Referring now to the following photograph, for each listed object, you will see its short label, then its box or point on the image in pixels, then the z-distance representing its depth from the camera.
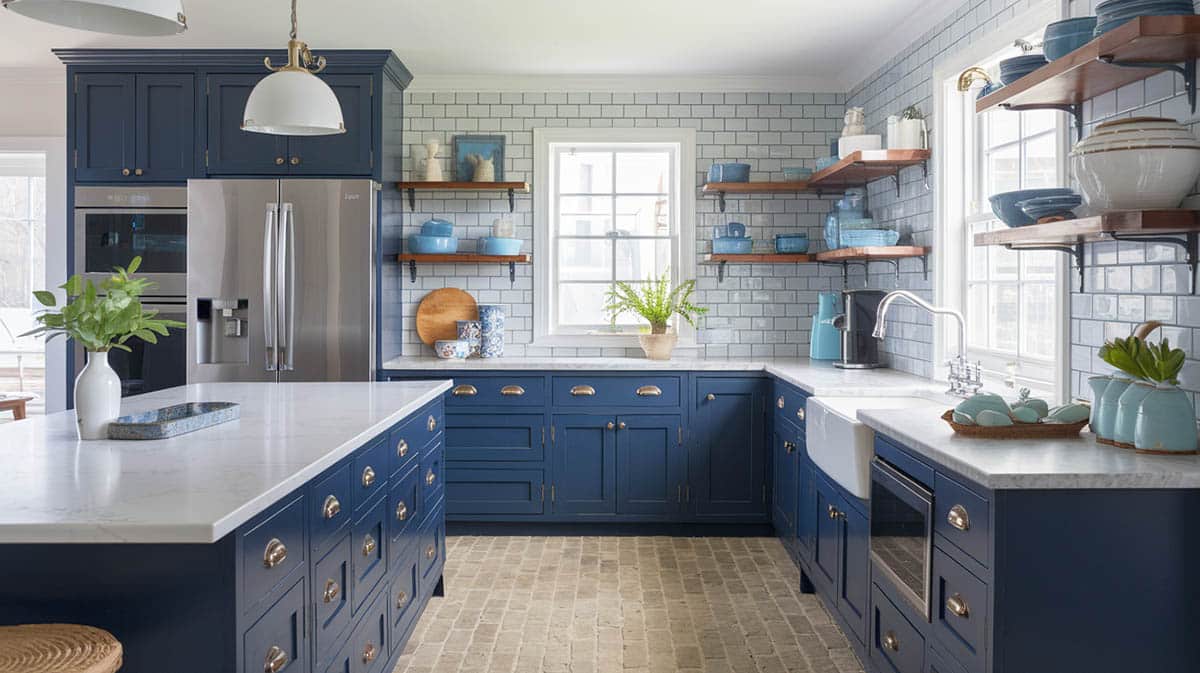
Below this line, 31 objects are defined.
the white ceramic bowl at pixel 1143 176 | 2.23
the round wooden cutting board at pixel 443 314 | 5.53
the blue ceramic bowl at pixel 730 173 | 5.29
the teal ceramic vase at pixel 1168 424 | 2.10
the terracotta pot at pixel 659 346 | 5.23
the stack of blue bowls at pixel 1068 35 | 2.47
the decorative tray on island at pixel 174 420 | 2.39
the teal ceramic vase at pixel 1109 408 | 2.28
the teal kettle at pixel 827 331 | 5.05
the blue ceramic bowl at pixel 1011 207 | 2.71
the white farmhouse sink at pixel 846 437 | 2.97
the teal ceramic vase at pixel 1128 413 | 2.17
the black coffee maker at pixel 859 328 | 4.53
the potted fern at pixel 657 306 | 5.25
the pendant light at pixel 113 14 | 2.04
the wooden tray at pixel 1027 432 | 2.43
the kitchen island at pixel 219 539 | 1.67
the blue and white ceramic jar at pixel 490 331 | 5.41
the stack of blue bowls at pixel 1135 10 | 2.27
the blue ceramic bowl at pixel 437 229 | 5.37
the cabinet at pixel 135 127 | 5.00
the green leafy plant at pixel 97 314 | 2.34
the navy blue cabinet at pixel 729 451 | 4.98
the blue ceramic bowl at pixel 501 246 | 5.32
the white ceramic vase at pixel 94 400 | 2.38
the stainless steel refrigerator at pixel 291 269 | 4.86
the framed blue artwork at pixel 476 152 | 5.46
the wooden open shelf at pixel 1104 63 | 2.12
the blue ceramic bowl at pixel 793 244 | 5.31
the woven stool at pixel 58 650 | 1.47
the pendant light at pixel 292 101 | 2.84
